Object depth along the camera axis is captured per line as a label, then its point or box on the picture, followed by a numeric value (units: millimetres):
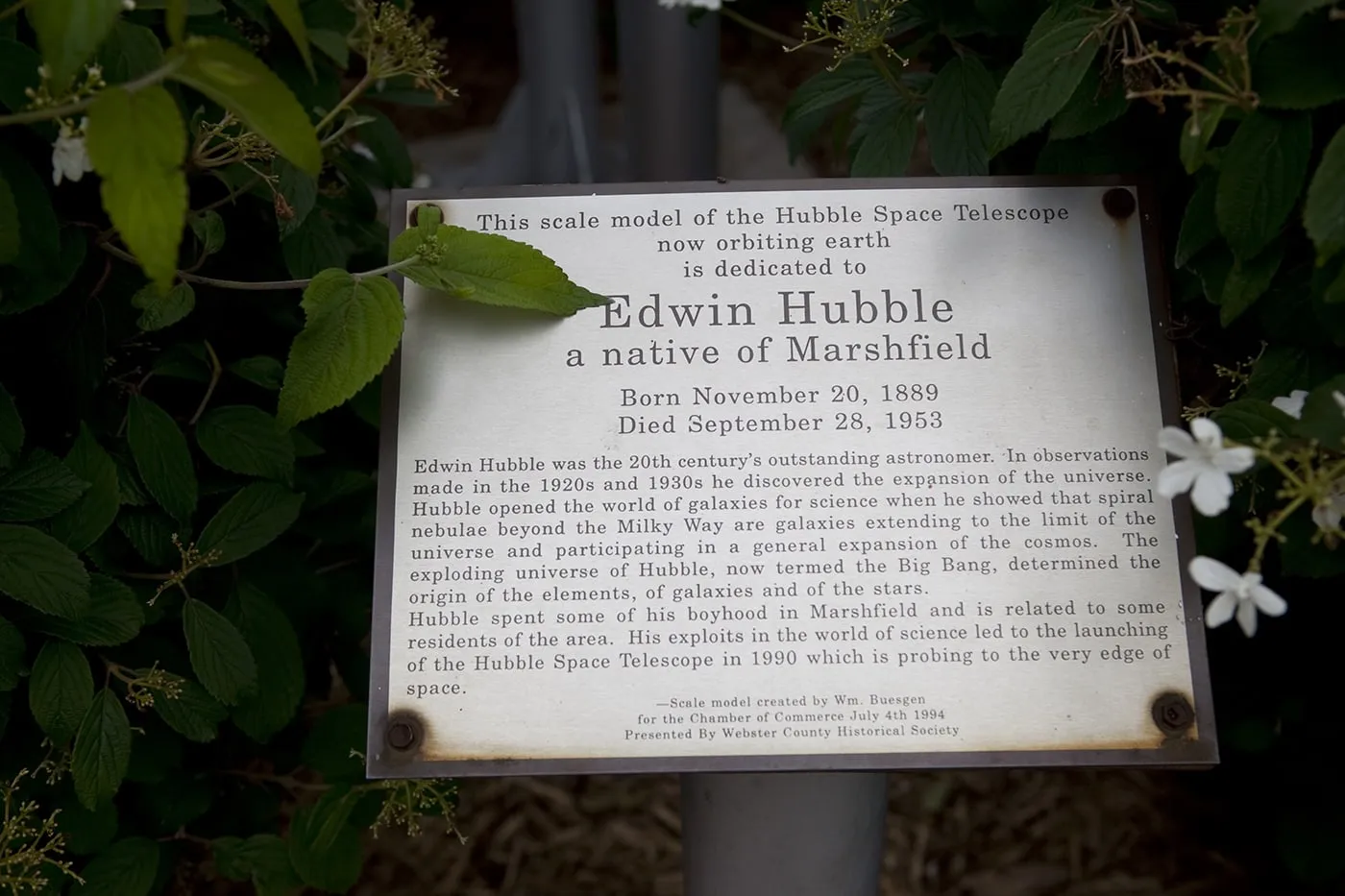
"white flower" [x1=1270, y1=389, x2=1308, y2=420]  861
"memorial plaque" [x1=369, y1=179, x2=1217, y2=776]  918
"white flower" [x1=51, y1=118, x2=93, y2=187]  851
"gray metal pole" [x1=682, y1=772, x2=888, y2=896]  1192
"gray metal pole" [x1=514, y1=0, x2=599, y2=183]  1899
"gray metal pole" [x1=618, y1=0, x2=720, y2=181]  1718
